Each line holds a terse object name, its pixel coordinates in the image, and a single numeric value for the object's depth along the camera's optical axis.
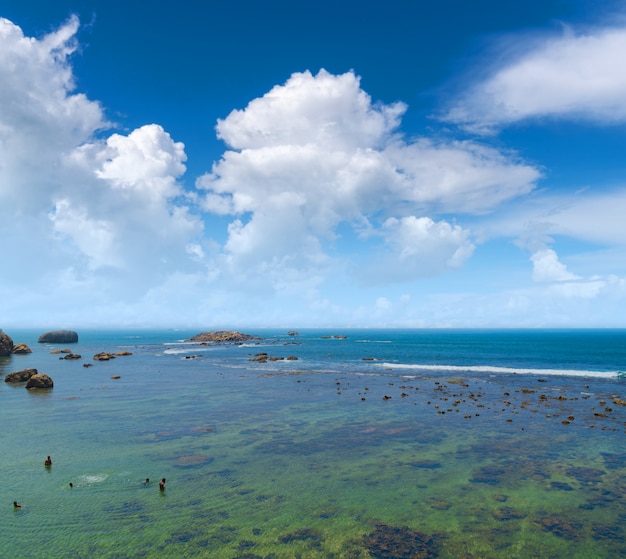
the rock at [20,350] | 123.56
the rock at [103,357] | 109.64
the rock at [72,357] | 110.06
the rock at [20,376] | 66.16
